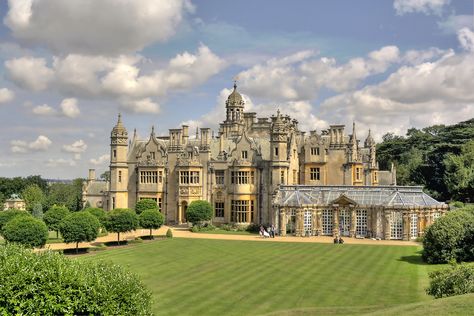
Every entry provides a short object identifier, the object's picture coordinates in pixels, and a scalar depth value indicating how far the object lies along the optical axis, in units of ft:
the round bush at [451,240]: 119.85
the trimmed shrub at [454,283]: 72.79
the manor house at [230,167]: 209.97
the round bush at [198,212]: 197.98
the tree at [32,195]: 303.97
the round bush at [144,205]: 200.95
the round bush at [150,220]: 173.88
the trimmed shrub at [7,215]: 163.09
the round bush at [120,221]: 160.97
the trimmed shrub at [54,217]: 173.88
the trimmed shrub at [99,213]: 173.20
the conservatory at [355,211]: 174.40
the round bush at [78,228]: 137.18
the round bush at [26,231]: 127.54
